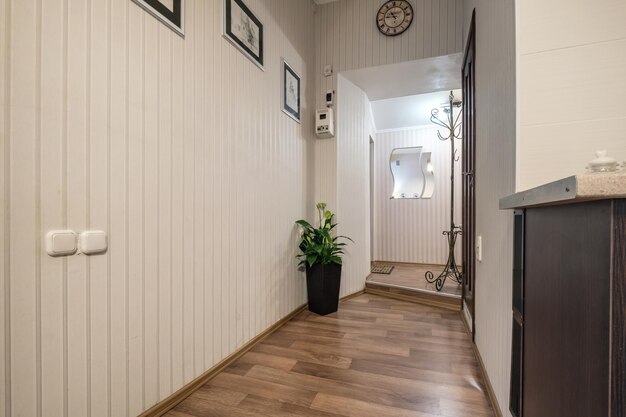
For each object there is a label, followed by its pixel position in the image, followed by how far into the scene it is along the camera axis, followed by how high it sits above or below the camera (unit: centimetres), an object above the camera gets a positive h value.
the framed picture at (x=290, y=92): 255 +111
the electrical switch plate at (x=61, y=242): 95 -12
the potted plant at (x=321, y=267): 270 -58
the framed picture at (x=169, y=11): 128 +95
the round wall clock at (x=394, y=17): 285 +199
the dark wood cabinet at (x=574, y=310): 45 -21
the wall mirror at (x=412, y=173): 516 +66
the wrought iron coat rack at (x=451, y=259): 329 -64
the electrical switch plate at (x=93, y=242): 104 -13
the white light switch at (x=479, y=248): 180 -27
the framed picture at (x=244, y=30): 181 +125
